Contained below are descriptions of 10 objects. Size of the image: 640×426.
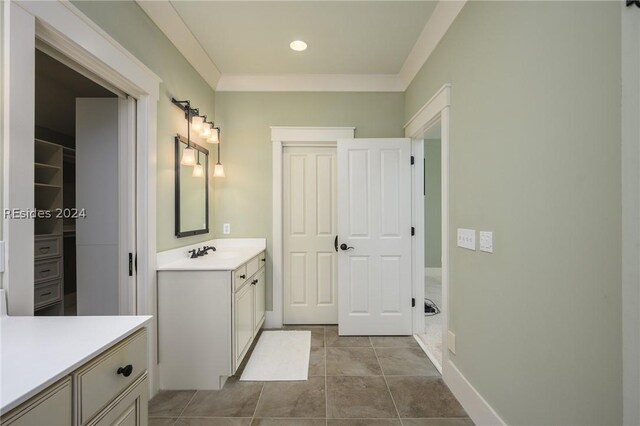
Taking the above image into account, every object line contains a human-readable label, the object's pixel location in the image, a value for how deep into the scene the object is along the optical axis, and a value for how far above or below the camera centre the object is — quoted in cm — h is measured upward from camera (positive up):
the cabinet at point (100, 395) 65 -50
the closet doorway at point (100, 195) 187 +14
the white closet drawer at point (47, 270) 256 -53
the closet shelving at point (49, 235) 219 -20
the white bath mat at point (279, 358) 215 -126
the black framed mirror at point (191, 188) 226 +24
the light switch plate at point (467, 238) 167 -15
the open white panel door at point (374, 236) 285 -23
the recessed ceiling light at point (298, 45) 241 +151
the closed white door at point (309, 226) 320 -14
